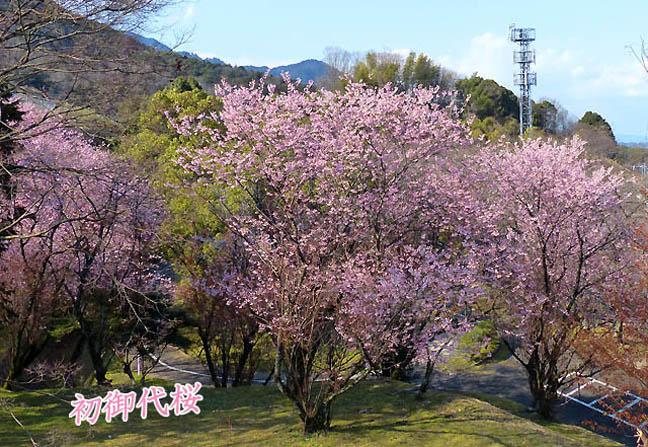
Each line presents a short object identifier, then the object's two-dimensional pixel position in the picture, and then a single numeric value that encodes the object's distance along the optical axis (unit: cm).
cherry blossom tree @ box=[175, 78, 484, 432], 1000
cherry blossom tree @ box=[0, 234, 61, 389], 1363
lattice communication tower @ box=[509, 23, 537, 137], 5403
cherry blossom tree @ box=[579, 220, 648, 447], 1204
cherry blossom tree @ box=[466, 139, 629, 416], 1299
